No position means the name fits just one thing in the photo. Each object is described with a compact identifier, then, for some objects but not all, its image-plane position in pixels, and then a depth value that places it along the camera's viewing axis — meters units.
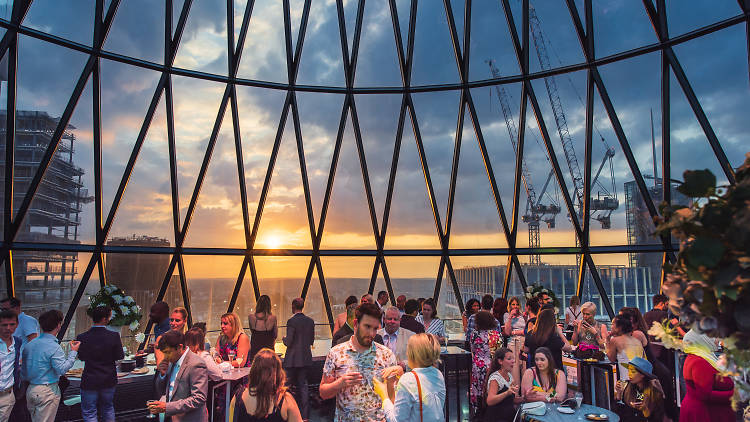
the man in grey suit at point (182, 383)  3.93
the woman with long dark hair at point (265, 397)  3.13
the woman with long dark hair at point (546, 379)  5.13
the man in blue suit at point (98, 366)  5.31
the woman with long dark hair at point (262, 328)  6.74
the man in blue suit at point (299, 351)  6.76
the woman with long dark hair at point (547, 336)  6.15
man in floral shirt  3.55
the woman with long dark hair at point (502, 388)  4.82
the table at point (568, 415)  4.68
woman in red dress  3.70
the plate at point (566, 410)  4.83
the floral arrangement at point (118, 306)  7.45
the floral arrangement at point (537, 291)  10.29
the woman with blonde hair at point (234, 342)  6.14
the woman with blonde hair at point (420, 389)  3.13
